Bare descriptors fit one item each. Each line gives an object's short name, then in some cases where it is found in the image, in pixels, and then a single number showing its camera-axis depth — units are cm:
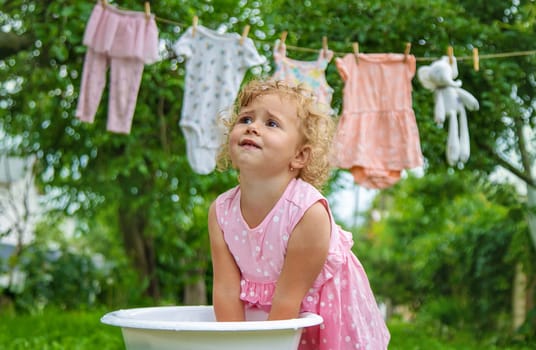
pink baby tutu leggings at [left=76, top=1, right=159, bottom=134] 340
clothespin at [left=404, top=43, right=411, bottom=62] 327
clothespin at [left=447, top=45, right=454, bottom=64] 315
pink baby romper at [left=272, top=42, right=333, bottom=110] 344
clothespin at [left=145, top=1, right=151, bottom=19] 329
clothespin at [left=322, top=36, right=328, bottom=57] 339
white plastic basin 120
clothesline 313
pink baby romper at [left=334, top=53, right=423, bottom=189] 343
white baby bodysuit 351
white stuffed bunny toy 311
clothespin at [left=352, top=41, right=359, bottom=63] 340
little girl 152
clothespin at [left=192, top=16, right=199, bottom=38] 341
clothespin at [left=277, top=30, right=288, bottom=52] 336
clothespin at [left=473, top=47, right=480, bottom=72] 317
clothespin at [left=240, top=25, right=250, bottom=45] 339
